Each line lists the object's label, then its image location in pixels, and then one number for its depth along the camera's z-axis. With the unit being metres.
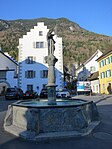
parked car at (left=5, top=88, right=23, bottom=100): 17.87
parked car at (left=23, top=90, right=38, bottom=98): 18.74
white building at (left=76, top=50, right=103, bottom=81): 36.28
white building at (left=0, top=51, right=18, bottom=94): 25.14
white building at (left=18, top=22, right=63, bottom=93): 24.40
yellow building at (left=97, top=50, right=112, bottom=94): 25.28
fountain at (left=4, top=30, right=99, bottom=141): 4.41
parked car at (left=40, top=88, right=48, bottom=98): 18.87
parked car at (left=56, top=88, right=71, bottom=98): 17.63
